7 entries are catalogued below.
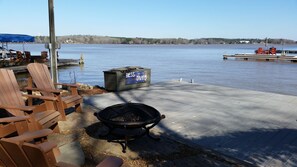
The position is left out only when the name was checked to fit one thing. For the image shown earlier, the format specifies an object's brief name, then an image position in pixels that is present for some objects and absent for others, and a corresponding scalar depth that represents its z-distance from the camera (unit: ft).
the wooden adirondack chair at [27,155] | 6.64
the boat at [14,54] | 82.33
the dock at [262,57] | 148.42
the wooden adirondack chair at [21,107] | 12.43
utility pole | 29.17
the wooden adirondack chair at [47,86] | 17.69
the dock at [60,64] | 79.20
